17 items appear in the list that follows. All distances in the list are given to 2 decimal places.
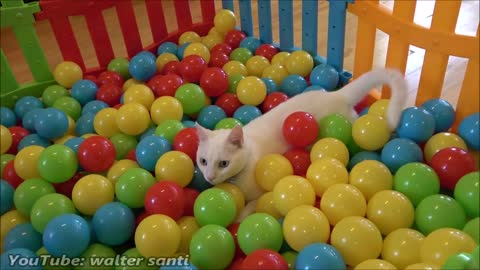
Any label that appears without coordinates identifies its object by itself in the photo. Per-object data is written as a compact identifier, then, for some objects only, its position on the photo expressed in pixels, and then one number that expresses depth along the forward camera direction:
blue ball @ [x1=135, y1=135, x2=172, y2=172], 1.27
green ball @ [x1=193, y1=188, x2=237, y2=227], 1.08
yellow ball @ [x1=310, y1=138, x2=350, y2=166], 1.23
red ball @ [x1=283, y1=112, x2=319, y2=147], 1.27
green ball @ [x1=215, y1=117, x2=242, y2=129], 1.43
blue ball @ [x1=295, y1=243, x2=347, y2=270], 0.90
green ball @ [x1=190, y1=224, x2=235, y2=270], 0.99
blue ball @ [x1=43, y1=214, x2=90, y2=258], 1.02
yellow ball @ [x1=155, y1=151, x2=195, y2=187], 1.20
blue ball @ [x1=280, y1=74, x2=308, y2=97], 1.66
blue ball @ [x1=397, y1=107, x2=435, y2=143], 1.24
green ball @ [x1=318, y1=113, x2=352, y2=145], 1.31
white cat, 1.16
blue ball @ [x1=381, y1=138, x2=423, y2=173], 1.20
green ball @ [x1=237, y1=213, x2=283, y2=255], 1.00
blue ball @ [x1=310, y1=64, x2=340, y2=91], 1.64
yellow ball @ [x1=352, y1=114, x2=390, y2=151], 1.25
